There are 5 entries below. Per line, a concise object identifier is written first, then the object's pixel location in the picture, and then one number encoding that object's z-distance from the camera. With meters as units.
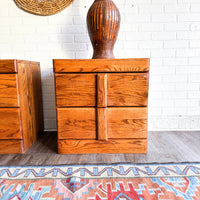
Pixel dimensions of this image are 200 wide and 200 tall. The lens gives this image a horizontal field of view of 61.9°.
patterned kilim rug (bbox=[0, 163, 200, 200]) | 0.76
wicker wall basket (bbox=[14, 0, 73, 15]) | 1.47
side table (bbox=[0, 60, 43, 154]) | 1.11
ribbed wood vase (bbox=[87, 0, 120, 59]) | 1.15
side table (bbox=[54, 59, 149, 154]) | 1.07
